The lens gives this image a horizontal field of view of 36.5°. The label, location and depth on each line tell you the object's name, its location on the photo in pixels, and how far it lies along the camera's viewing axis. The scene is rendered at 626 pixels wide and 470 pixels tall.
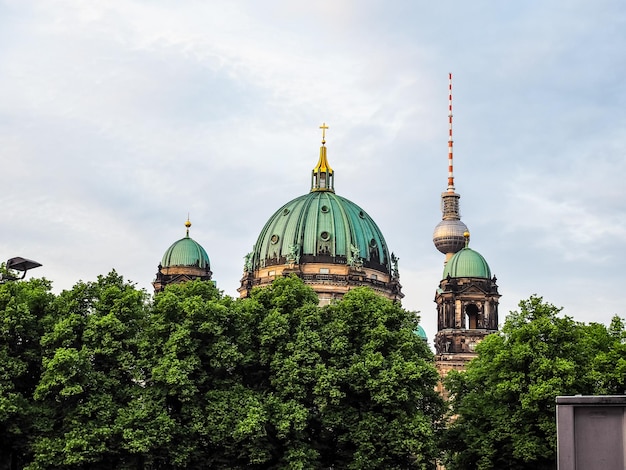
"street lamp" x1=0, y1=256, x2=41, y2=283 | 41.47
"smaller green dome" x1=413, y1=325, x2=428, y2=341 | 124.25
